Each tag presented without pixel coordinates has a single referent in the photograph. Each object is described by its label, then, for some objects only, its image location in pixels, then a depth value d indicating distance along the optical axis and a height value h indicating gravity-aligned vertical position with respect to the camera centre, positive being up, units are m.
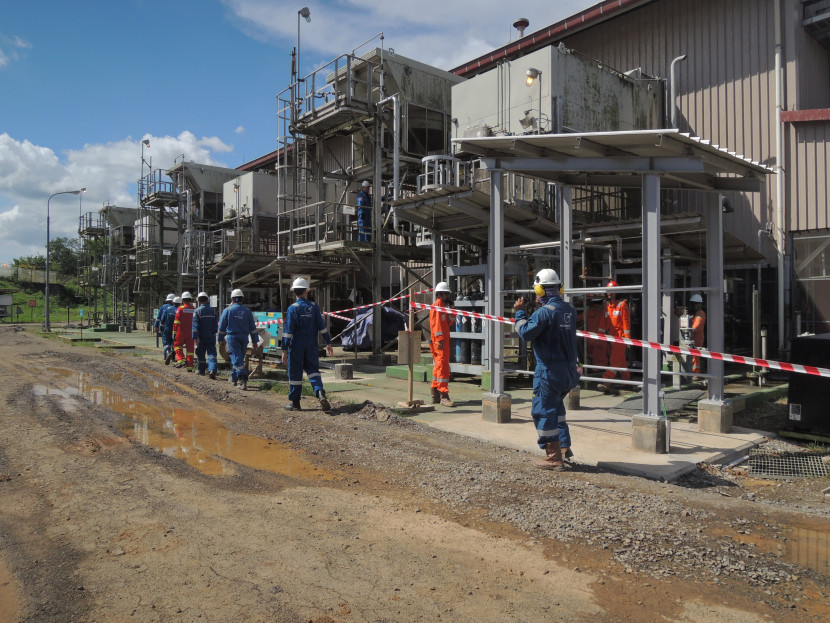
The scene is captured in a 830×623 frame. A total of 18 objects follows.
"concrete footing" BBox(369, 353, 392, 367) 15.36 -0.99
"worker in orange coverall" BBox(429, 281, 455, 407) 9.55 -0.48
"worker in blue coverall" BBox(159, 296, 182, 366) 16.30 -0.19
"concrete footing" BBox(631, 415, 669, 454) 6.46 -1.23
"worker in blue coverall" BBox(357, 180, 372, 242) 16.12 +3.08
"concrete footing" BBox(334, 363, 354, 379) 12.70 -1.05
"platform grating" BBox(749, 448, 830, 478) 6.31 -1.58
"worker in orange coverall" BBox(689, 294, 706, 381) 12.12 -0.04
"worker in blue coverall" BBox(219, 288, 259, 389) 11.98 -0.20
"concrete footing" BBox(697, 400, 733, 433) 7.47 -1.20
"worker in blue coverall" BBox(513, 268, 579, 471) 5.92 -0.49
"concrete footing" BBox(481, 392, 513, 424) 8.05 -1.17
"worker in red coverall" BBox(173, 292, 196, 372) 15.05 -0.28
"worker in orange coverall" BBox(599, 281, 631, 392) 10.89 -0.08
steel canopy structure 6.44 +1.83
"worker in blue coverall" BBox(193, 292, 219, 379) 13.81 -0.21
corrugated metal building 12.62 +5.01
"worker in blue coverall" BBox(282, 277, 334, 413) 9.41 -0.41
